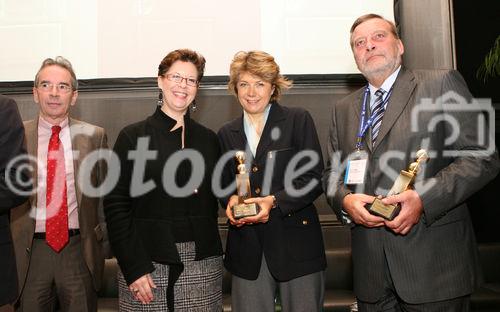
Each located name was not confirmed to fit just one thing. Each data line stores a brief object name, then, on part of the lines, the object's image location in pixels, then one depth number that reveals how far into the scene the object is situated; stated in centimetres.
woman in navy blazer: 197
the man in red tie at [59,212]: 241
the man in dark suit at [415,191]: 172
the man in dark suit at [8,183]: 152
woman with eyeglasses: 188
